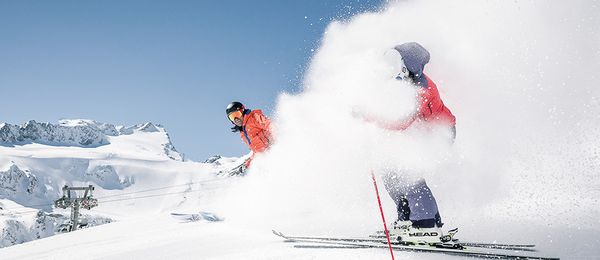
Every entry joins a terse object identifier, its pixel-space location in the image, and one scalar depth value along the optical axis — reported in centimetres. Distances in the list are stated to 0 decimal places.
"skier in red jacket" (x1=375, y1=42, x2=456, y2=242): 448
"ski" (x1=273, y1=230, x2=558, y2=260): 356
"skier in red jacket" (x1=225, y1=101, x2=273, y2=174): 870
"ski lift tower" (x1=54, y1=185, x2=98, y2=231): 3173
